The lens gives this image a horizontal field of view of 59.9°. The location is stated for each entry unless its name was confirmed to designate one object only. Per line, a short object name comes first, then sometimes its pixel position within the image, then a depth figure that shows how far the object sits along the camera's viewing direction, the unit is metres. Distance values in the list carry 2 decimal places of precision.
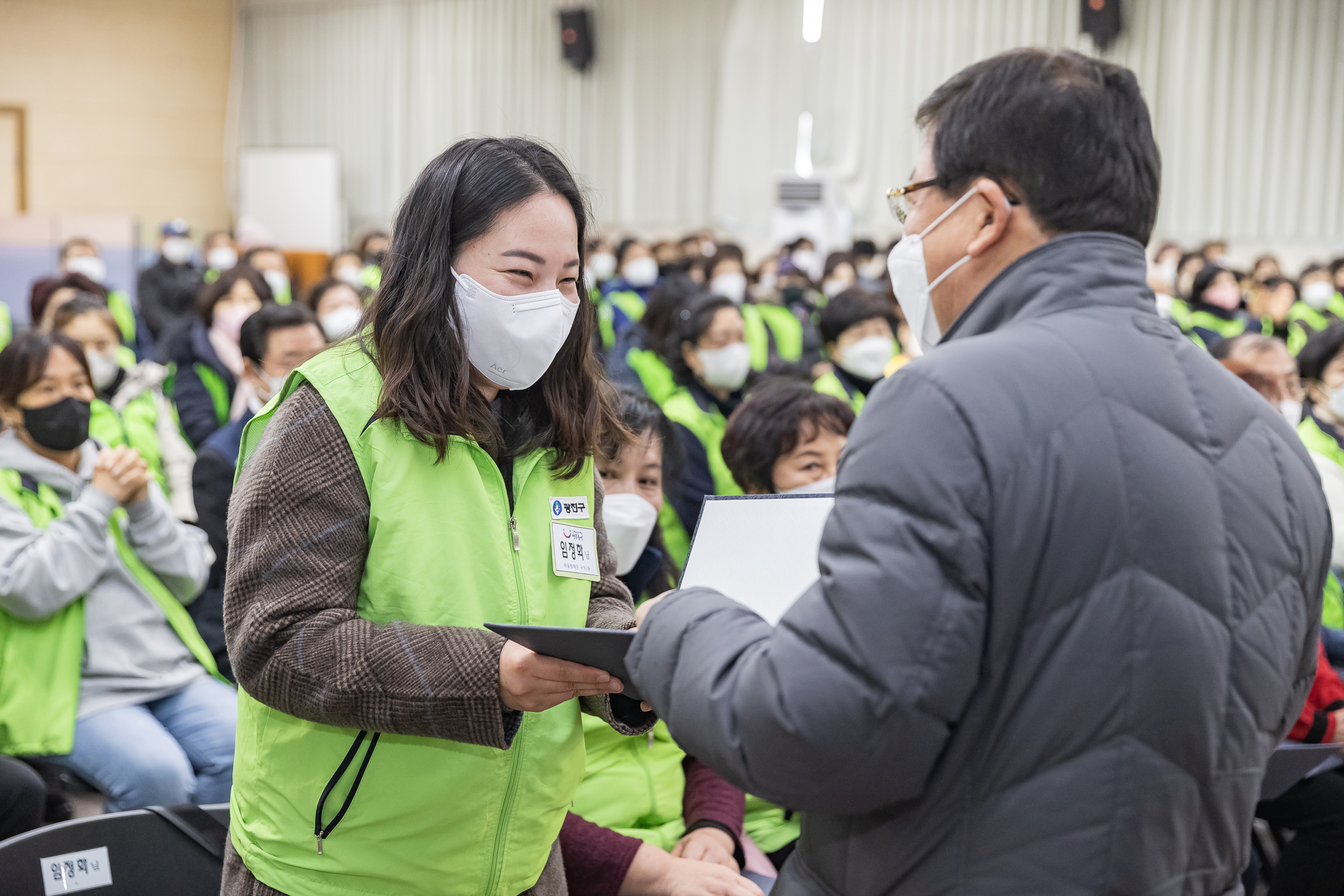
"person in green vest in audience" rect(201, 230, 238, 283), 9.27
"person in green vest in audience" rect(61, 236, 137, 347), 7.31
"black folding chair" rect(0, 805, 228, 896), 1.61
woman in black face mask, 2.33
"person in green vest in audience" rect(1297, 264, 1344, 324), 8.27
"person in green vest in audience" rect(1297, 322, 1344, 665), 2.83
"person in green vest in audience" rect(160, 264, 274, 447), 4.57
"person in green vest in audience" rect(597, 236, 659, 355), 7.40
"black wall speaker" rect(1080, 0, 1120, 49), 10.68
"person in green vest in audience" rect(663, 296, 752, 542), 4.09
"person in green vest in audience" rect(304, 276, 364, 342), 4.79
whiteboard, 13.76
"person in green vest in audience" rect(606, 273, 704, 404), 4.67
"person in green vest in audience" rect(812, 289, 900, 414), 4.45
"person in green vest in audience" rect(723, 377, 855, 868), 2.77
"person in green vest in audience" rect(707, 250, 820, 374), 5.75
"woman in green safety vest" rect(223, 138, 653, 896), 1.18
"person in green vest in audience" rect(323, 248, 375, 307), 7.59
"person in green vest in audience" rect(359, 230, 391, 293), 8.28
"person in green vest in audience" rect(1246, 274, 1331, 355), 7.57
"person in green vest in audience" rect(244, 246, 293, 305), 6.95
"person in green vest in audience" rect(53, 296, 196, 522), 4.17
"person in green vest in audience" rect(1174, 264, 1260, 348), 6.93
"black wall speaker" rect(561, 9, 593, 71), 12.83
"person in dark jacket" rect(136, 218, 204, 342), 7.72
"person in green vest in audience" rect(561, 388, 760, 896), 1.84
